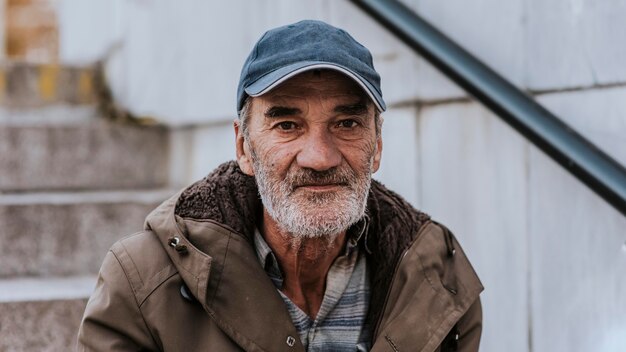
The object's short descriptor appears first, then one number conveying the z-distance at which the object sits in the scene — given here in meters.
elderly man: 2.00
